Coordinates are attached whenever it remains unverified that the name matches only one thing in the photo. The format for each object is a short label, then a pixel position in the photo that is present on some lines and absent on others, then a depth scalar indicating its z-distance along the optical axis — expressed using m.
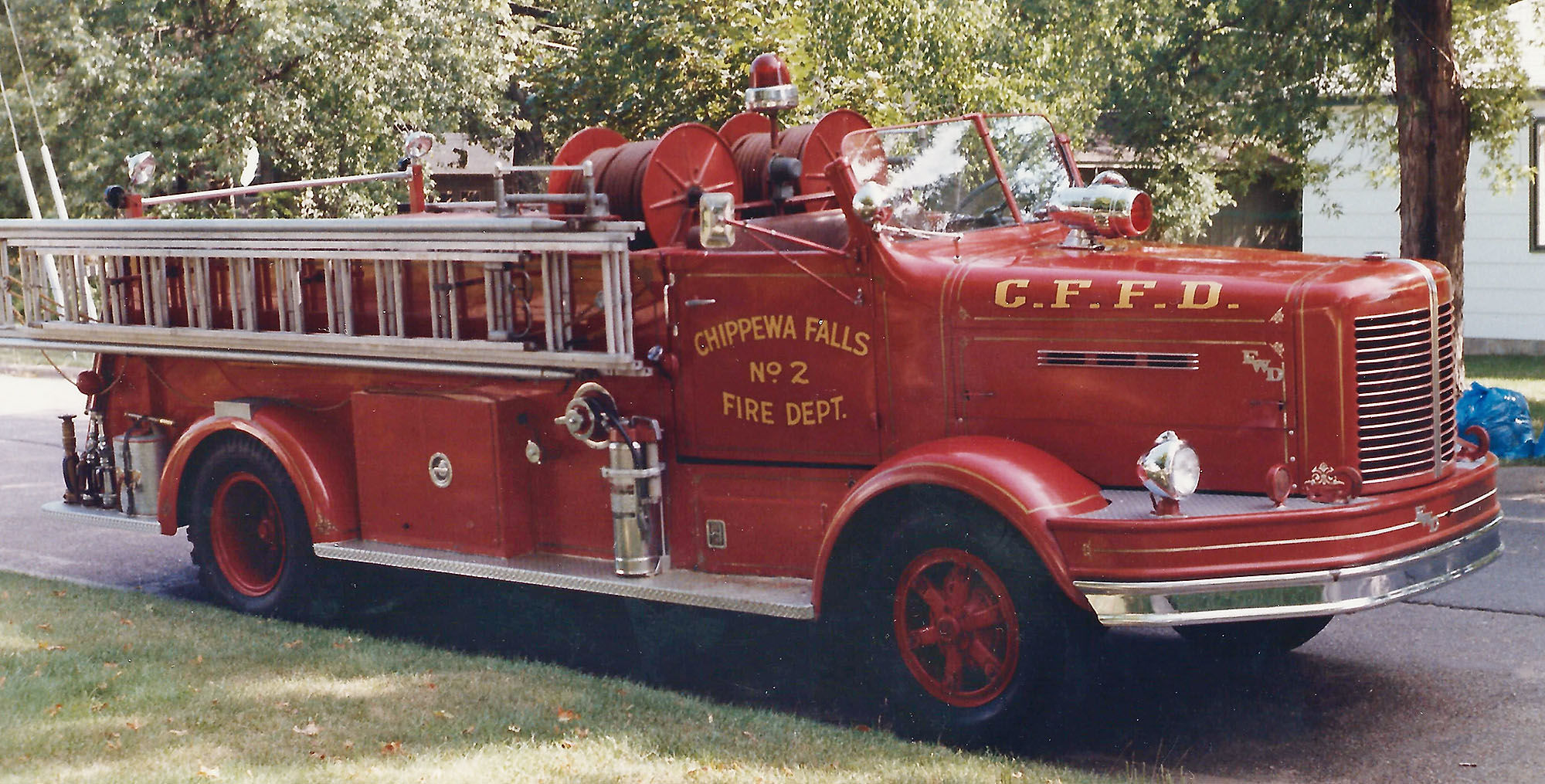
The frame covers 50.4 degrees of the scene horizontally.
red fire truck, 5.46
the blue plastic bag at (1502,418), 10.77
